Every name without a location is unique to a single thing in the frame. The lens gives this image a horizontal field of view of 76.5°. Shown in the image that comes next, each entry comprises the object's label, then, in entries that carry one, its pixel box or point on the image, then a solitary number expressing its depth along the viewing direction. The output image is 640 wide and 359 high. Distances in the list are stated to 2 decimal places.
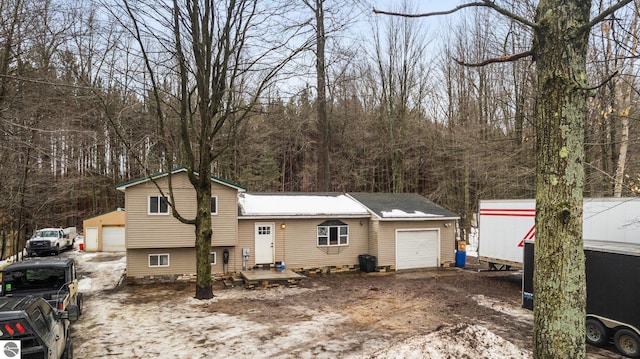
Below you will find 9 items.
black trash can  18.05
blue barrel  19.47
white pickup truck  23.14
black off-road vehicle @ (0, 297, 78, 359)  5.18
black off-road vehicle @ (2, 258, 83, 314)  9.45
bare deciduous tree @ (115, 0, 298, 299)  12.02
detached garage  25.47
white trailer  10.88
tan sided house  15.61
